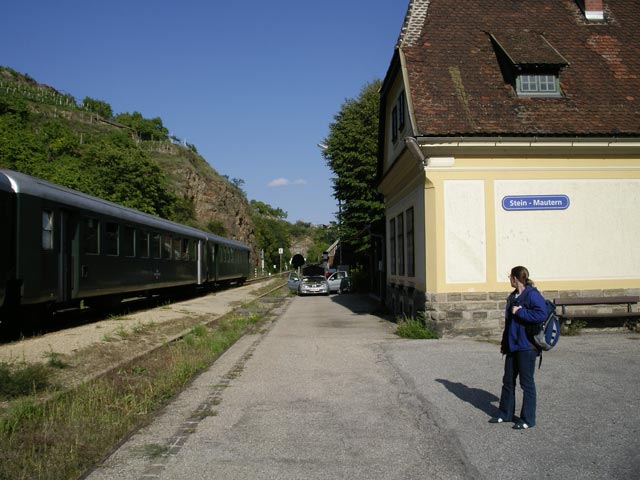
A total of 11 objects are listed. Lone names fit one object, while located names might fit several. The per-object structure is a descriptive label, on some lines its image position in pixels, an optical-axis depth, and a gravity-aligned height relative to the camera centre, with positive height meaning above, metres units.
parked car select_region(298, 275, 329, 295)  33.06 -1.33
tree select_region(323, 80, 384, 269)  31.09 +5.06
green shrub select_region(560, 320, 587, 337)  12.33 -1.44
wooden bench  12.45 -0.93
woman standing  5.42 -0.82
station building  12.41 +1.79
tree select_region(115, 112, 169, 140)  116.94 +27.90
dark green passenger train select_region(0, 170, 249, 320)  10.41 +0.39
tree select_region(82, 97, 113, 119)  117.29 +31.69
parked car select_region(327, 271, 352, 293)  35.32 -1.22
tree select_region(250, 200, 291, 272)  120.50 +6.78
